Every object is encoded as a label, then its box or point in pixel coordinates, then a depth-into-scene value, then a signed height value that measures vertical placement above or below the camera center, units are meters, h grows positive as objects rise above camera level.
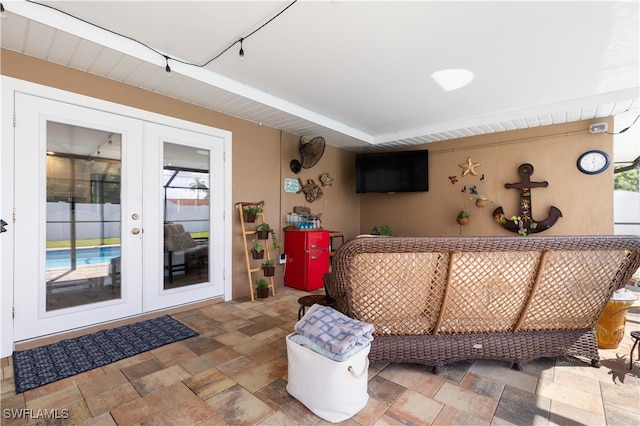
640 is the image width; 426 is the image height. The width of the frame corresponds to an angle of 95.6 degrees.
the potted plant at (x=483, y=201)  4.45 +0.17
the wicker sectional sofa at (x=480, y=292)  1.82 -0.54
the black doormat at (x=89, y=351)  2.07 -1.16
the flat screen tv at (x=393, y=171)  5.05 +0.73
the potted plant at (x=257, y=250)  3.88 -0.52
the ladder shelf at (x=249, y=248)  3.85 -0.52
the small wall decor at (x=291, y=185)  4.60 +0.43
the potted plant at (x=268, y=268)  3.96 -0.78
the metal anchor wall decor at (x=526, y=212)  4.06 +0.00
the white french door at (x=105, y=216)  2.45 -0.05
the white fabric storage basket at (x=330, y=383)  1.57 -0.96
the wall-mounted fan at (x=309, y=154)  4.43 +0.91
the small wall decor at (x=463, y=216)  4.62 -0.06
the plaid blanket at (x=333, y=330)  1.57 -0.68
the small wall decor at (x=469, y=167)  4.65 +0.72
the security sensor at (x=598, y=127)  3.68 +1.09
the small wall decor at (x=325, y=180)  5.17 +0.58
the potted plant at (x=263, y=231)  3.90 -0.26
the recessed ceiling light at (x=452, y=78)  2.88 +1.39
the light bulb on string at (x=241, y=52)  2.36 +1.31
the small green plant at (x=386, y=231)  5.25 -0.35
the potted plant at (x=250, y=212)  3.88 -0.01
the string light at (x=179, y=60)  2.01 +1.40
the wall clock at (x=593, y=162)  3.71 +0.66
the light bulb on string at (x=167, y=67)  2.57 +1.28
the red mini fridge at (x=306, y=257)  4.29 -0.70
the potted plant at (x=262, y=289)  3.85 -1.03
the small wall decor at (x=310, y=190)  4.89 +0.37
